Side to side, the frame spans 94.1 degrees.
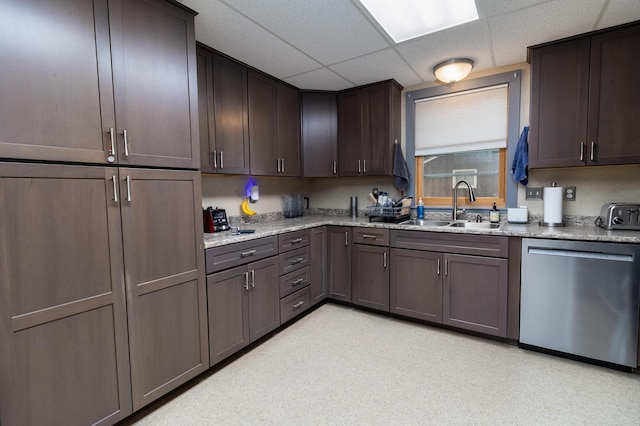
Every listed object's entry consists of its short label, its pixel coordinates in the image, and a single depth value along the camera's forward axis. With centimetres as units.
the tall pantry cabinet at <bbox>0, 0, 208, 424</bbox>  122
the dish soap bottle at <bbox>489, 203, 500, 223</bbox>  275
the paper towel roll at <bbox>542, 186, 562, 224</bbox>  241
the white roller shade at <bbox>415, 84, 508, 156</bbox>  283
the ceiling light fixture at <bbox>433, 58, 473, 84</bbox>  255
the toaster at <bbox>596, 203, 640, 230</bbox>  217
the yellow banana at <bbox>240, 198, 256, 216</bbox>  298
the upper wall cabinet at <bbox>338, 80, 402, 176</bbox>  312
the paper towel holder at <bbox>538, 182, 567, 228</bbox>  247
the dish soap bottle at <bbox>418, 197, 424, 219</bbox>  318
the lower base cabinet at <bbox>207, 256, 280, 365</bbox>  203
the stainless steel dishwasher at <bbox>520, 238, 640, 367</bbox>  194
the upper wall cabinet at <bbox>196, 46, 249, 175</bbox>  229
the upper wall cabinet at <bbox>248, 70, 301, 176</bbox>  275
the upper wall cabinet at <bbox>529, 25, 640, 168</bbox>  210
